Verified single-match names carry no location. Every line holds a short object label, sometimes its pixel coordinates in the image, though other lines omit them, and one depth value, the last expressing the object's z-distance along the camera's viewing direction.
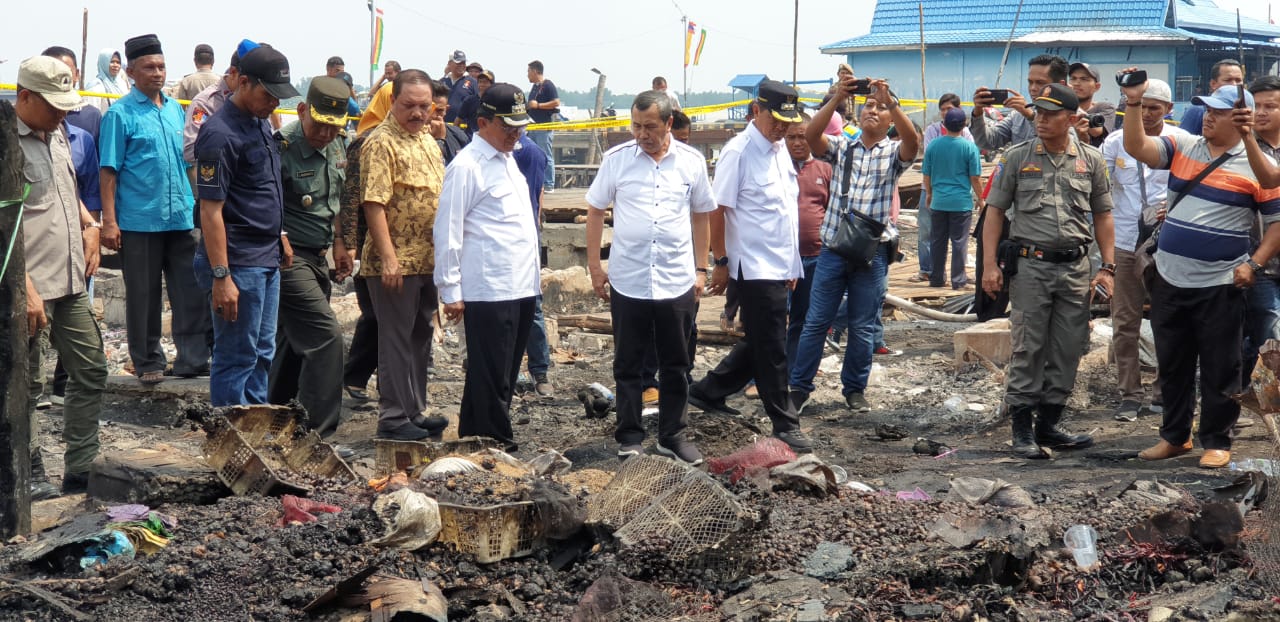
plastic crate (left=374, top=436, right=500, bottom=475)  5.80
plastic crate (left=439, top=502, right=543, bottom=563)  4.76
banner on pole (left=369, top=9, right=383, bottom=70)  22.55
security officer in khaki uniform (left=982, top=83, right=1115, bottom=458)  6.59
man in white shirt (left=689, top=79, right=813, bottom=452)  6.68
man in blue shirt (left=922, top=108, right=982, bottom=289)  12.35
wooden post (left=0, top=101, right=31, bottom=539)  5.00
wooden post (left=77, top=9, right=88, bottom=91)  20.41
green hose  4.97
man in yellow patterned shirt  6.46
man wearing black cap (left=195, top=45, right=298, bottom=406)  6.04
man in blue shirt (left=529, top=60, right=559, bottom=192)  17.39
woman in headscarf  12.62
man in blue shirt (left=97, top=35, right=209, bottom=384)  7.55
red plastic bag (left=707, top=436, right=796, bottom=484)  5.93
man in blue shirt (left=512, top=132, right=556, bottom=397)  7.57
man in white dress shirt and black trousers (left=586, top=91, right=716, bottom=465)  6.25
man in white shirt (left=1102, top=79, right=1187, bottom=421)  7.75
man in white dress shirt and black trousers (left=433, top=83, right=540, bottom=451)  6.20
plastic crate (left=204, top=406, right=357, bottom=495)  5.40
